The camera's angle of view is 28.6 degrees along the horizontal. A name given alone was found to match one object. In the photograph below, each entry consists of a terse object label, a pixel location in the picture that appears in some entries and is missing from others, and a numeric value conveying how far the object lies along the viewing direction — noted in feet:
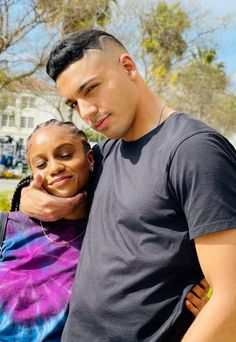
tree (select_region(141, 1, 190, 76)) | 70.44
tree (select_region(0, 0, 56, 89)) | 43.96
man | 4.42
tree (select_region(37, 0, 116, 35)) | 45.88
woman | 5.74
